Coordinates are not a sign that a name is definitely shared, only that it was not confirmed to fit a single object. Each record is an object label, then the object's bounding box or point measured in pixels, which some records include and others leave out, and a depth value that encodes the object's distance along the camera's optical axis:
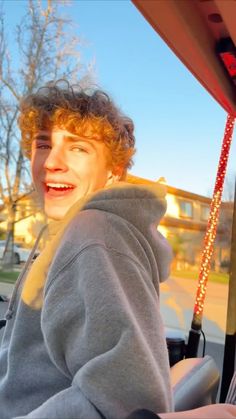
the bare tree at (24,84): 9.45
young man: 0.83
